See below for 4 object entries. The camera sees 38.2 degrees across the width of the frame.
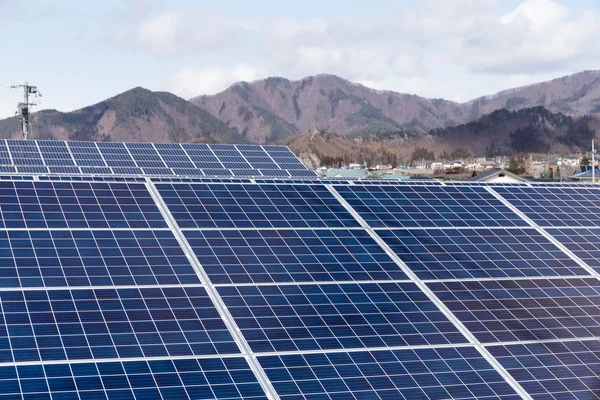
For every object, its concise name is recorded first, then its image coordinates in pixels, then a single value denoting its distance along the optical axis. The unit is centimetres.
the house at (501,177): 8718
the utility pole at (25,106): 6506
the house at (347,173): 14325
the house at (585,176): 9875
